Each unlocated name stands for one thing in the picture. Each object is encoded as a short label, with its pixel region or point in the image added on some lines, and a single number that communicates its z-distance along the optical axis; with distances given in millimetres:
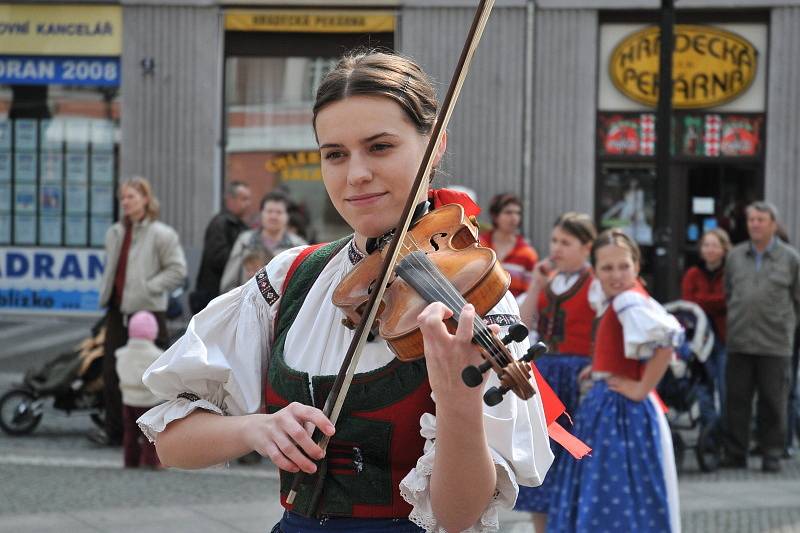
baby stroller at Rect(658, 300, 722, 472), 8812
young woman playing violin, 2098
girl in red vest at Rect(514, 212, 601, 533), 6910
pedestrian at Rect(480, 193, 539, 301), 8805
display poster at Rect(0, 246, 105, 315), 14914
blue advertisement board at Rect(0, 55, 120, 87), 14914
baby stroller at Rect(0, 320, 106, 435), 9039
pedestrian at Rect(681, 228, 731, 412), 9758
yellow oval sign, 14250
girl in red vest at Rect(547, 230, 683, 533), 5676
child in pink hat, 8070
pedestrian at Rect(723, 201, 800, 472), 9164
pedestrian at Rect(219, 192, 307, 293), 8555
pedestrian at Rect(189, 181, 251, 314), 9430
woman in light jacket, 8859
